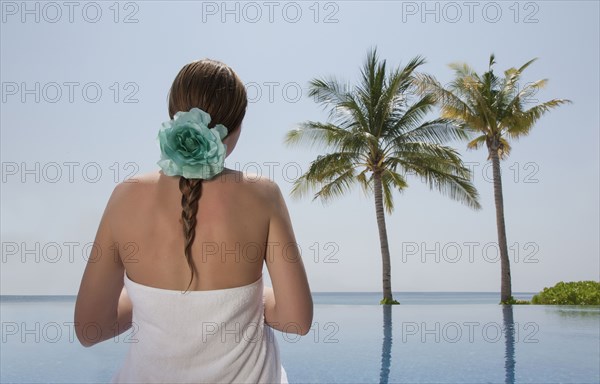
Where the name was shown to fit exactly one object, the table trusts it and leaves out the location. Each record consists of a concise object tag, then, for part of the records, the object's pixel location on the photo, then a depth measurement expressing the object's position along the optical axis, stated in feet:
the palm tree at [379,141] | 47.52
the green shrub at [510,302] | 50.31
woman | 3.82
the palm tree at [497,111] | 51.26
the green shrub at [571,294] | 50.16
